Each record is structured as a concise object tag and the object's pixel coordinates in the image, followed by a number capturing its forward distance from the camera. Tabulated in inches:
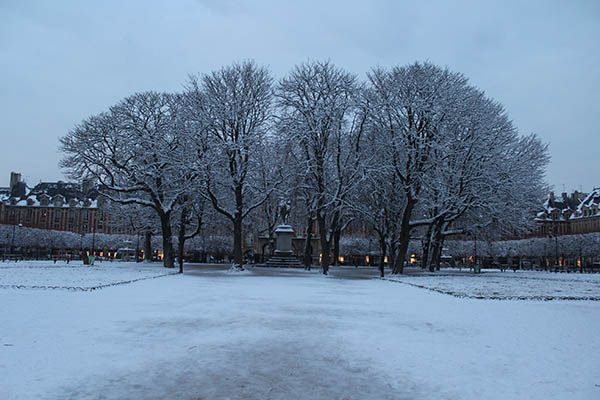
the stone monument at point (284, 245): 1963.6
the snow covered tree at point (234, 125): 1427.2
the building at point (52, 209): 4778.5
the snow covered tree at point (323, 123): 1408.7
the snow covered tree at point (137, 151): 1502.2
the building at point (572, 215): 3956.7
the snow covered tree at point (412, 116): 1362.0
